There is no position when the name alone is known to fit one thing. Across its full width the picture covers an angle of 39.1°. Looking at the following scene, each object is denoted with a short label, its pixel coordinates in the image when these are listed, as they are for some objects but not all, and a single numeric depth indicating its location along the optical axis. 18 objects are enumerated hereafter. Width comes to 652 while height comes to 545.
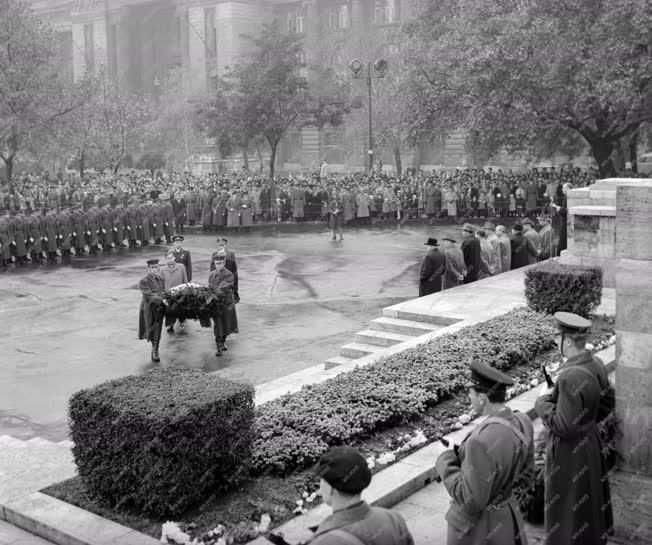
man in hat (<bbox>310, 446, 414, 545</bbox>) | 3.80
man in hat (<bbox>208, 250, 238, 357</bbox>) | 13.72
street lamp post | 34.59
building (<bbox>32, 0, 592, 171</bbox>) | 62.47
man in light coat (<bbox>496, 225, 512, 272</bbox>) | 18.38
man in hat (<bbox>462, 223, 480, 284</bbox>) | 17.11
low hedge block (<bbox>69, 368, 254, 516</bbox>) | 6.42
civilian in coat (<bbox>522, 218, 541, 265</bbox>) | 18.83
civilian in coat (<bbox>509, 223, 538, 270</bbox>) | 18.70
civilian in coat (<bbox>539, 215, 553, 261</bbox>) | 19.86
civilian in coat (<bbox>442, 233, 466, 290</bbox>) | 16.20
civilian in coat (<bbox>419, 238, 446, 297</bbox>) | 15.97
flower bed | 6.54
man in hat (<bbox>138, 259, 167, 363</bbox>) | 13.50
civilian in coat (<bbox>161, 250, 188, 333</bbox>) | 15.35
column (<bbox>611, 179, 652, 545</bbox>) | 6.42
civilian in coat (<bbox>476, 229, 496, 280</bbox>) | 17.69
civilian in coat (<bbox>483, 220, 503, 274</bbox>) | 18.05
